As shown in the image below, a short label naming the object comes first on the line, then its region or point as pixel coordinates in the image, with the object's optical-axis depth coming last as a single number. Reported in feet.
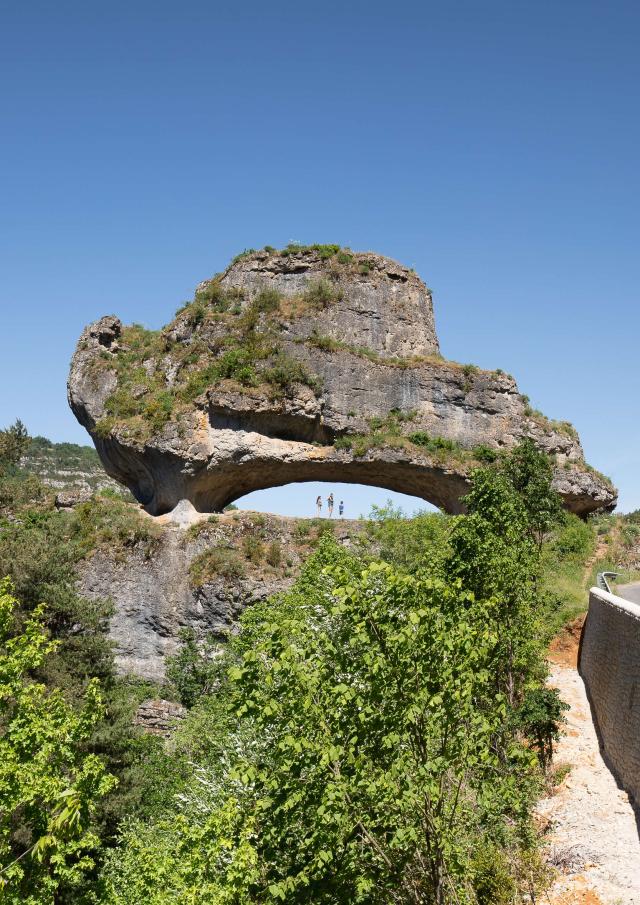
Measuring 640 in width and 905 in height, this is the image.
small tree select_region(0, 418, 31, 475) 171.94
